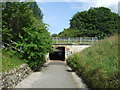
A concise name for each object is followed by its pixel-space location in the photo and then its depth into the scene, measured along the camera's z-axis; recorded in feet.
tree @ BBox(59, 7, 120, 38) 129.90
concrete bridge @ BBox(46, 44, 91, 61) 83.13
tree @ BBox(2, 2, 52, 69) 35.58
